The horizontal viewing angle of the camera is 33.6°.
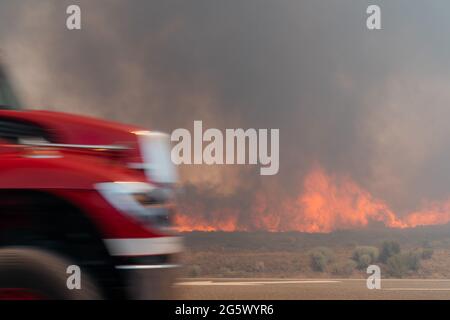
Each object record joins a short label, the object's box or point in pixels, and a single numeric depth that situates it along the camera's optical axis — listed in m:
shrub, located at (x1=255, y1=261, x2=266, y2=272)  21.00
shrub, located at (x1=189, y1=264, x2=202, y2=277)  19.49
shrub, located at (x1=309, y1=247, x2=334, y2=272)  22.08
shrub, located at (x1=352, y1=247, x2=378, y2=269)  21.44
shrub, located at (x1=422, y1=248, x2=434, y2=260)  21.89
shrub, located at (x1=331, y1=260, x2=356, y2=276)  20.70
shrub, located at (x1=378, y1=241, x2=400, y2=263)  21.26
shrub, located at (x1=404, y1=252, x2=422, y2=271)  20.91
